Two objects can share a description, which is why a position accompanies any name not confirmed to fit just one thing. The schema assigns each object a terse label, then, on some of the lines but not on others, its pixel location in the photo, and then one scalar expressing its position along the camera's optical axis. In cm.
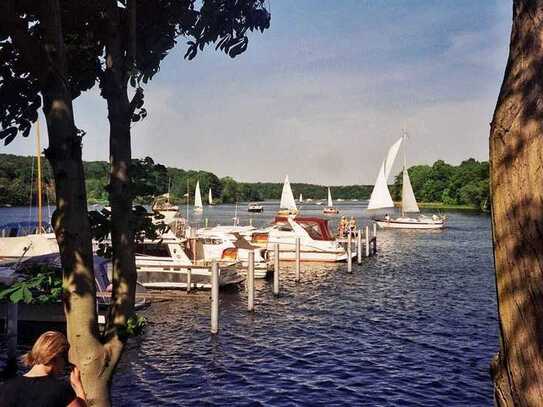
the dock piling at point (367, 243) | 4440
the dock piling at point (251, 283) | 2181
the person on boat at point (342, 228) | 5021
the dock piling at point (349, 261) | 3512
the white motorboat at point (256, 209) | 17388
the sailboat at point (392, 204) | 7506
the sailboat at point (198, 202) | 11450
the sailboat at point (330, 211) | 13424
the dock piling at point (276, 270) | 2627
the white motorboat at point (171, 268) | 2641
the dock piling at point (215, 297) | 1848
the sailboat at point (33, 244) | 2488
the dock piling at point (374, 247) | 4844
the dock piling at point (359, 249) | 3994
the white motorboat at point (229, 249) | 3006
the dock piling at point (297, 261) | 3100
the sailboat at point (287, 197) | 7462
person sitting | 393
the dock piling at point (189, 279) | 2614
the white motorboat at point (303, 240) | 3928
